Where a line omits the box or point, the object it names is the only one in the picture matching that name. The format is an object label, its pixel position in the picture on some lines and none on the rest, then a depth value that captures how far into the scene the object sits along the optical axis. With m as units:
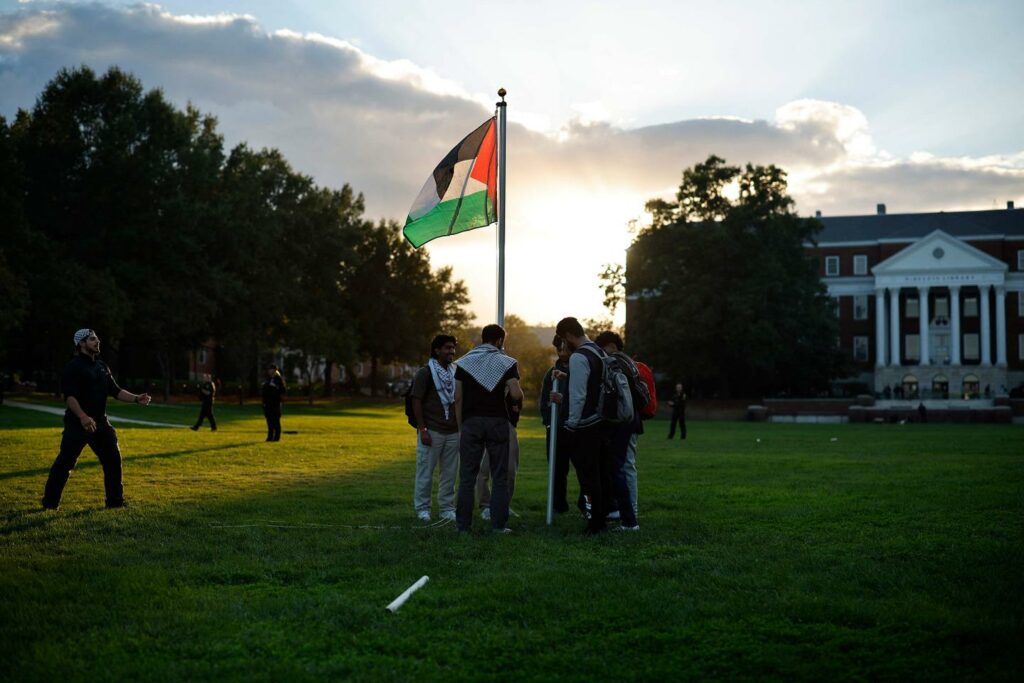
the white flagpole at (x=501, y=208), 11.83
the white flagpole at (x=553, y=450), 10.59
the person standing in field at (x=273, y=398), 24.27
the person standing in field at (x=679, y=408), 31.56
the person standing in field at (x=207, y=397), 29.45
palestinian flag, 11.99
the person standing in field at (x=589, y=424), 9.90
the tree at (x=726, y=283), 60.28
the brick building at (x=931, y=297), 82.75
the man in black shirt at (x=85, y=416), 11.12
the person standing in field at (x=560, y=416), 11.22
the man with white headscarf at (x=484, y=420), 9.91
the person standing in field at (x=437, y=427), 11.05
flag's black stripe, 11.95
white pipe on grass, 6.49
